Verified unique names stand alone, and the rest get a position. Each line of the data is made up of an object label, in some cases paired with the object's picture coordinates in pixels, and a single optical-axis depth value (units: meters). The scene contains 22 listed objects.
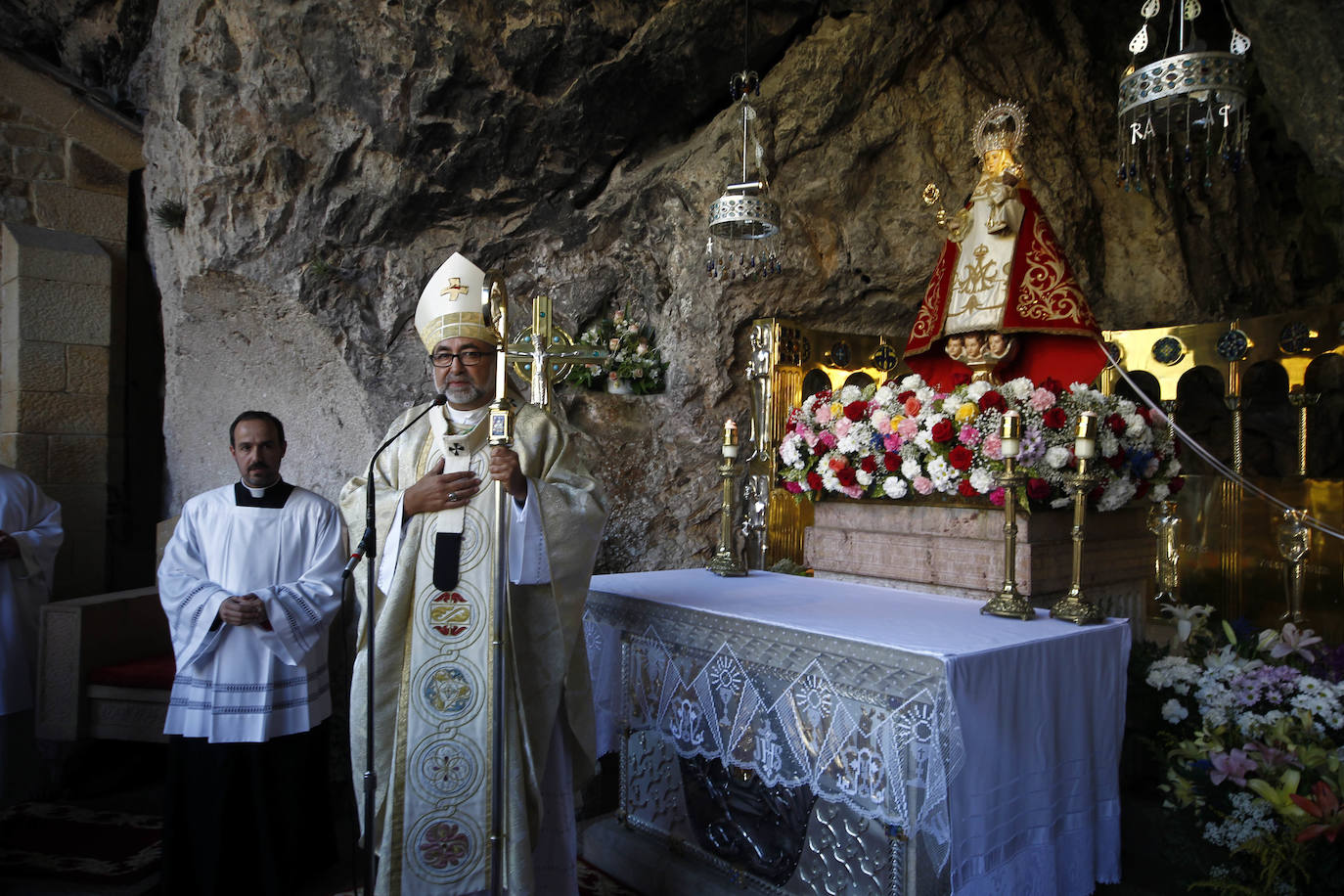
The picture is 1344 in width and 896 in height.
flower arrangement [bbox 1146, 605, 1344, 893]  2.93
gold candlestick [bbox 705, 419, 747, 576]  4.56
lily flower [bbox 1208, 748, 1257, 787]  3.13
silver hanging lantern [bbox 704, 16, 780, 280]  4.64
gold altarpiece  5.49
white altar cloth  2.53
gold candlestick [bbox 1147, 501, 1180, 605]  5.57
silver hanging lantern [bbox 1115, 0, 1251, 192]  3.46
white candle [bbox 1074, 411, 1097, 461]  3.12
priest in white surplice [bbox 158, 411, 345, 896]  3.64
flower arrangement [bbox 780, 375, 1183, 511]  3.54
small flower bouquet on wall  6.57
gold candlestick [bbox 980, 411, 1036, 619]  3.16
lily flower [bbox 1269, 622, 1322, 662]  3.65
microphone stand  2.40
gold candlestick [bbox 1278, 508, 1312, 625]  5.08
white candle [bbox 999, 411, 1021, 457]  3.18
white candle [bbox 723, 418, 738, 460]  4.53
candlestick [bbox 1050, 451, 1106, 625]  3.09
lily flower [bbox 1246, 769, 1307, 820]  2.92
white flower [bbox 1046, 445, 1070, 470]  3.45
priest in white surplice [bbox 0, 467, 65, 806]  4.86
